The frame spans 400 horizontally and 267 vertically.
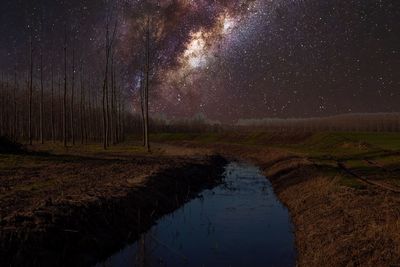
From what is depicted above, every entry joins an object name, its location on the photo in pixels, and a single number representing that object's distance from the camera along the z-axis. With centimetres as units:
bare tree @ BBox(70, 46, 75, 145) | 8044
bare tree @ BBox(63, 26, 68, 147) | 7764
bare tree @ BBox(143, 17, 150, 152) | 6862
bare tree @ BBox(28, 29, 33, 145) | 8094
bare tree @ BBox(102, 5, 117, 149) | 7566
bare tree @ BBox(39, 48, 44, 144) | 8286
